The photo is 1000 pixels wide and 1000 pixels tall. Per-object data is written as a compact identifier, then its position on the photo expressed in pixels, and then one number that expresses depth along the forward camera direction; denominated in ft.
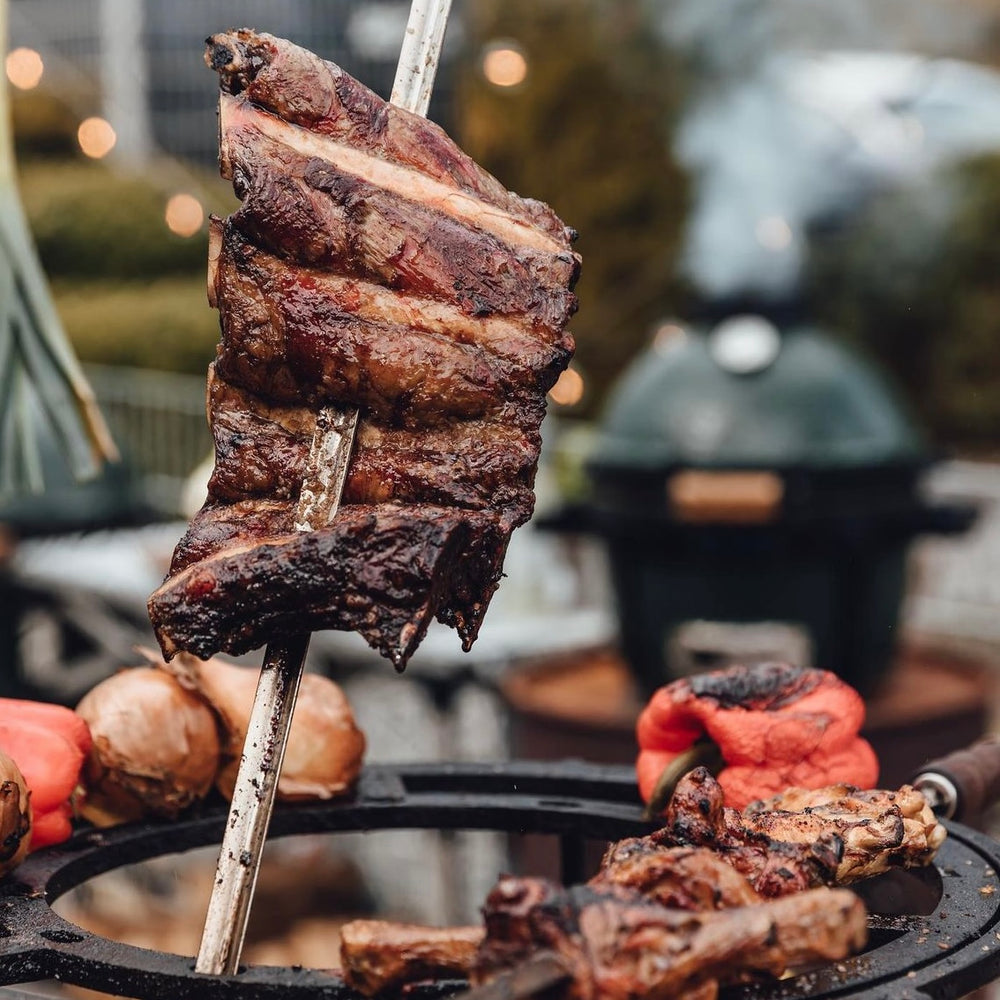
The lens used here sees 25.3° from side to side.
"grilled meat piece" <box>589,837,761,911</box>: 2.70
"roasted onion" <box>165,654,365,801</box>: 3.48
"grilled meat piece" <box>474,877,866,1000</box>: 2.58
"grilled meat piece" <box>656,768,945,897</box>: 2.88
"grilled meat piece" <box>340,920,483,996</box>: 2.70
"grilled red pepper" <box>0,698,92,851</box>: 3.27
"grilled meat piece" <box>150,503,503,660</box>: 2.89
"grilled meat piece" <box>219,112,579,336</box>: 2.98
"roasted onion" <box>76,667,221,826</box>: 3.38
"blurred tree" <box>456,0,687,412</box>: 13.63
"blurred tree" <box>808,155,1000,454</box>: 12.86
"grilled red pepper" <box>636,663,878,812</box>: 3.29
